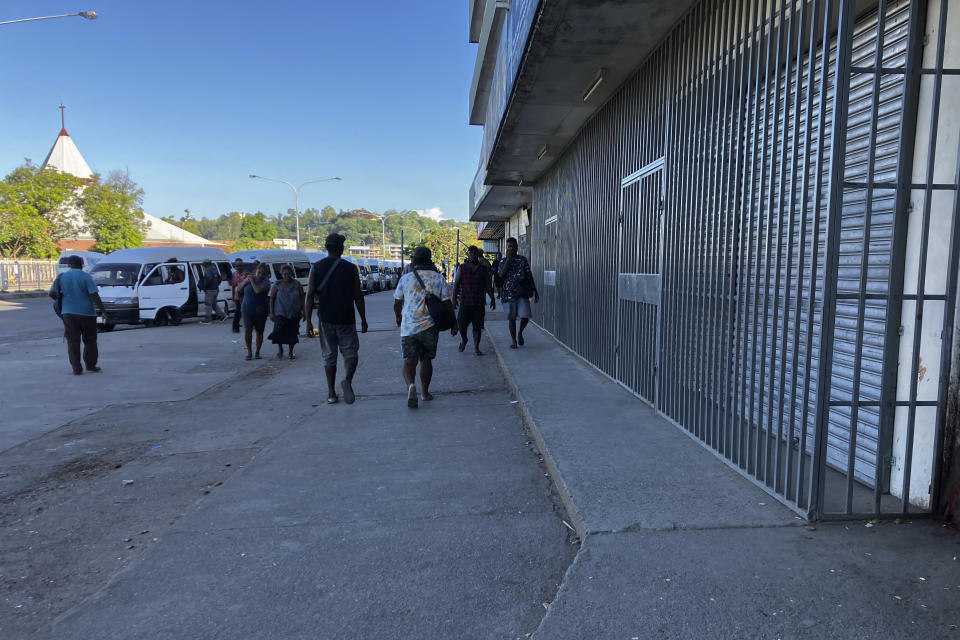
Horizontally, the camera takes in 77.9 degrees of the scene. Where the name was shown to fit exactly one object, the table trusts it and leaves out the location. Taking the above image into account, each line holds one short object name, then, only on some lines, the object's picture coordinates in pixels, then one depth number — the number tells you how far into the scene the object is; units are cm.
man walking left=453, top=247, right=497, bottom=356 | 944
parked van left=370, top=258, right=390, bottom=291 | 4553
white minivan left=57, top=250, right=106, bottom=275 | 2784
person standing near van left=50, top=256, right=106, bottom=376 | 850
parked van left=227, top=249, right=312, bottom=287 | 1946
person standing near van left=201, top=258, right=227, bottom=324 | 1600
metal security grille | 302
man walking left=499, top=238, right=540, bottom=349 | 976
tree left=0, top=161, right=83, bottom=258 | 3812
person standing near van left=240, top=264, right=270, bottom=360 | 1004
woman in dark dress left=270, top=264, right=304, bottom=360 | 976
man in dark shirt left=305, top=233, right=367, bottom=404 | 644
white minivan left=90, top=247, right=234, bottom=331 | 1502
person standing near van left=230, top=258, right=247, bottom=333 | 1241
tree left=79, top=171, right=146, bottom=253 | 4372
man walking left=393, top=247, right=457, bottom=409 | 626
